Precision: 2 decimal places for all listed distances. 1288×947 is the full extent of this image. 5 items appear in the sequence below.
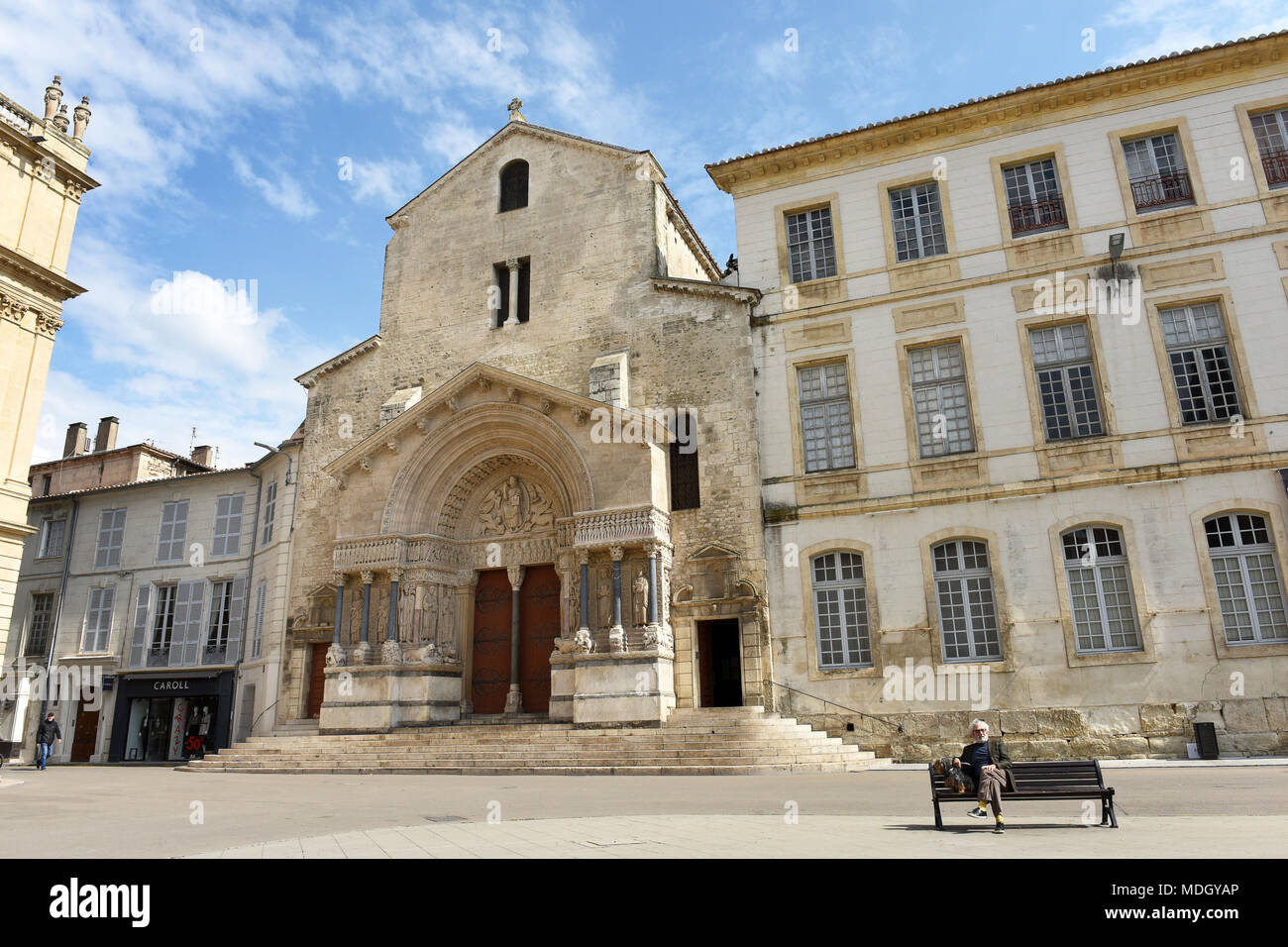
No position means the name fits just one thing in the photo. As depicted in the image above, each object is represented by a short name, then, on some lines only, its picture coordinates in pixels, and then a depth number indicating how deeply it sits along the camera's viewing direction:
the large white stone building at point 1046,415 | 14.27
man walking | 20.58
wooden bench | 6.73
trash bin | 13.47
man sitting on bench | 6.84
